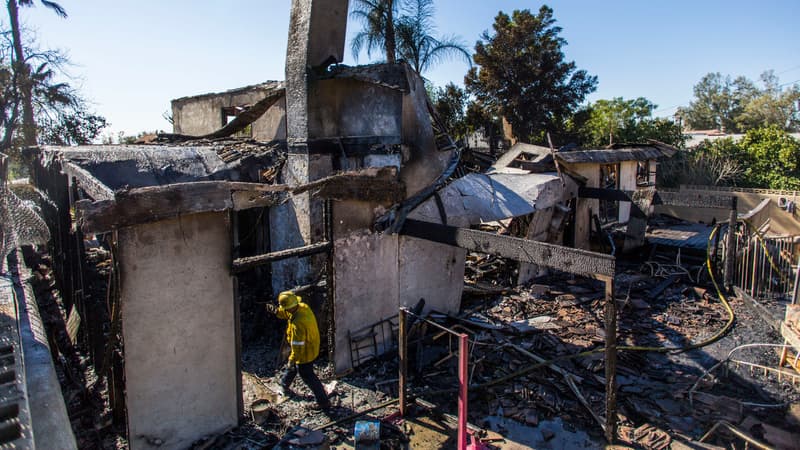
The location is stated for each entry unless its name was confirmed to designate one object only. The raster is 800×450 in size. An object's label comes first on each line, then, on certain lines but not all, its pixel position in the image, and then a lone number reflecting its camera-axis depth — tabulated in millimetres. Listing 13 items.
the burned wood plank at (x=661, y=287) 11711
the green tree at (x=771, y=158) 22984
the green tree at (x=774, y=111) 45031
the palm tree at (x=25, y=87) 18484
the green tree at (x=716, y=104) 52531
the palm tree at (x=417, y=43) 19625
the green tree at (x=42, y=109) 18172
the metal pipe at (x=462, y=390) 5484
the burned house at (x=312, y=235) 5387
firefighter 6469
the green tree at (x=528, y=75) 24094
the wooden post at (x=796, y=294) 9031
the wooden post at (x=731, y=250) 11375
